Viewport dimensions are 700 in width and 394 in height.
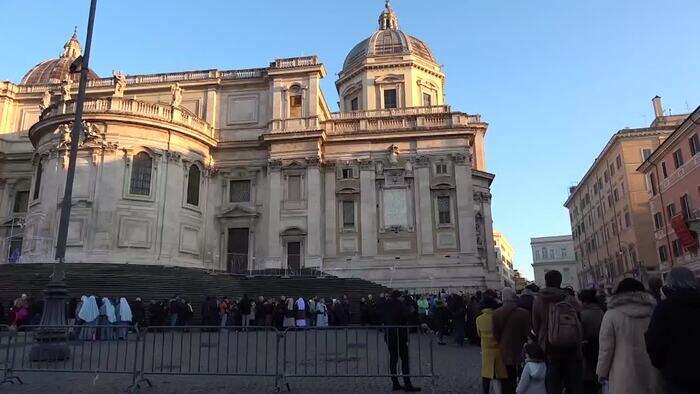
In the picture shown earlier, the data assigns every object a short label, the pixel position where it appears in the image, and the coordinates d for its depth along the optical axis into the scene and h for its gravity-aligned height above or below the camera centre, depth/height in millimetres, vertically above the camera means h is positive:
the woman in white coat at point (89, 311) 15648 +421
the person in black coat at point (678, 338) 3725 -164
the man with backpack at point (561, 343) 5520 -279
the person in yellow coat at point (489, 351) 6293 -398
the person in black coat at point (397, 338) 8211 -289
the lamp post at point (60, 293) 10562 +720
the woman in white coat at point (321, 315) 19375 +227
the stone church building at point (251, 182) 29953 +8836
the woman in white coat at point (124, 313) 16609 +361
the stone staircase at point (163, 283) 20984 +1769
